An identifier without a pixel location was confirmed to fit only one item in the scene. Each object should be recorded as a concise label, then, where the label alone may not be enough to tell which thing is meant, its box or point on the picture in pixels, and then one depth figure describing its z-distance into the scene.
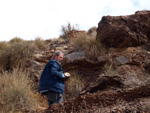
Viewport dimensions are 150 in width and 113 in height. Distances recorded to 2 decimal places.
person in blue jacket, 5.04
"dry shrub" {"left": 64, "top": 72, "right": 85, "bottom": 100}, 7.68
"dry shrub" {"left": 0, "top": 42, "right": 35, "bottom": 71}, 9.61
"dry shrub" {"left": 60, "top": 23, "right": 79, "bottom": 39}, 13.59
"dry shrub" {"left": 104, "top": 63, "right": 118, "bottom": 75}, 7.37
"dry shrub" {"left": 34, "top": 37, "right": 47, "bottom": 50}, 11.48
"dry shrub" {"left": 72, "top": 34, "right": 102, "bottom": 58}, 8.62
